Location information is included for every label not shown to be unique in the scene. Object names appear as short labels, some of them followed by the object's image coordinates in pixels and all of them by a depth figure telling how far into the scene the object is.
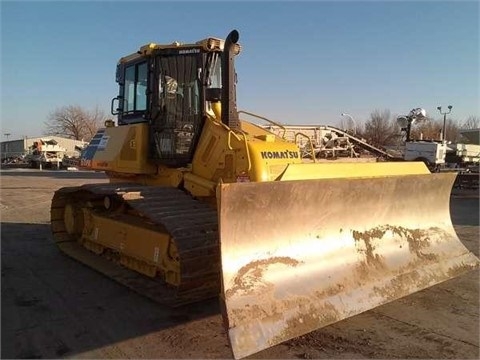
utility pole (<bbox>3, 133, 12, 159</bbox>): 63.72
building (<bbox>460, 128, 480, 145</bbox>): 32.56
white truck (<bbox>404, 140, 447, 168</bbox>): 22.52
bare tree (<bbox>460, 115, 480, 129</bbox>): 69.38
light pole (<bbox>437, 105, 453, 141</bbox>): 36.23
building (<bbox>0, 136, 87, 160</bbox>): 63.42
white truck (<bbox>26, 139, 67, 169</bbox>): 42.66
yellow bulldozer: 4.19
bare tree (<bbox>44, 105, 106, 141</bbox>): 76.81
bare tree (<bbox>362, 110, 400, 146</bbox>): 44.78
